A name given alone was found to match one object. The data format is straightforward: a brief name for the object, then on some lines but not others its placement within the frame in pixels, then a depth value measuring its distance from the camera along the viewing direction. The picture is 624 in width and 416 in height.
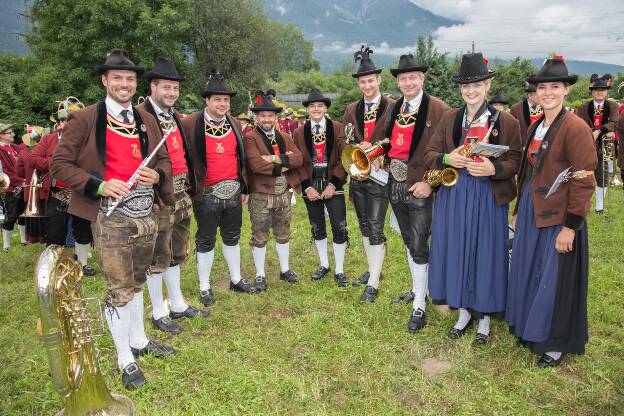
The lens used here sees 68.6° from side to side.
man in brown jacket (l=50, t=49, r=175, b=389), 3.65
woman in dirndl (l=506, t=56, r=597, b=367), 3.65
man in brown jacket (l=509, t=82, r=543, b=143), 7.77
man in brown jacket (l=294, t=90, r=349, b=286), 6.09
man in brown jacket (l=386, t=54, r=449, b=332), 4.83
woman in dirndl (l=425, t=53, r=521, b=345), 4.16
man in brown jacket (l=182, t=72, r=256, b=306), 5.34
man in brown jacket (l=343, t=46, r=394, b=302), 5.32
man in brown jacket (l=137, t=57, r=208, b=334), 4.57
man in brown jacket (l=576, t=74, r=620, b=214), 8.78
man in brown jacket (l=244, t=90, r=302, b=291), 5.79
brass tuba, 2.77
